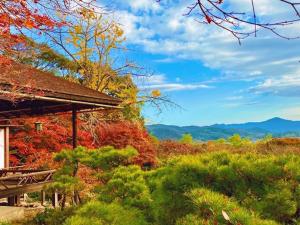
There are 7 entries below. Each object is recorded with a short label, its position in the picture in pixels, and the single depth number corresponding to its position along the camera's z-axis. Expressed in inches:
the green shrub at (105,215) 189.4
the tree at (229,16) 94.1
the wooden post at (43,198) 490.5
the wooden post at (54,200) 474.9
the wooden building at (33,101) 352.2
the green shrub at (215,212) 142.1
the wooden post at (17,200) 477.7
